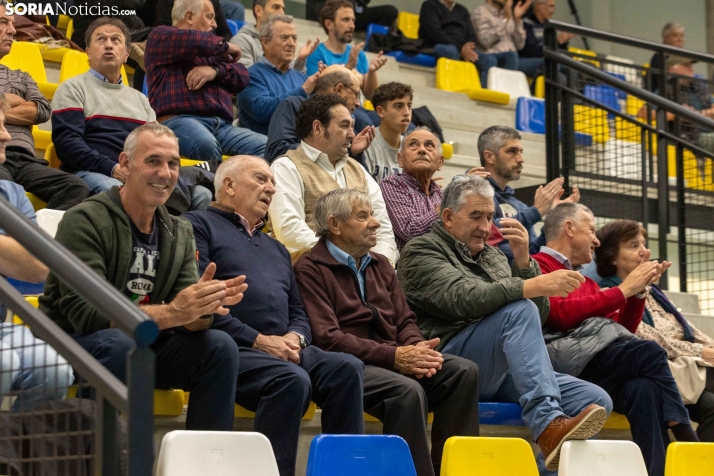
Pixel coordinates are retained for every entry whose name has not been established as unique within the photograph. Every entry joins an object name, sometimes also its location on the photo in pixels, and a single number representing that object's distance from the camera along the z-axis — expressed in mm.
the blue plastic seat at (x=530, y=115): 14616
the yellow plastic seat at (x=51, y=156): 9031
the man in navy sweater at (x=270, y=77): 10673
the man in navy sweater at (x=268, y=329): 6127
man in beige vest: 8267
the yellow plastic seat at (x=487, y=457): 5910
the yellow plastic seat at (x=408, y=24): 18031
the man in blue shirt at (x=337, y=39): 12262
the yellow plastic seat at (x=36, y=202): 8259
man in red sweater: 7797
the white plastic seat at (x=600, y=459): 6418
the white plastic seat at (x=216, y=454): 4993
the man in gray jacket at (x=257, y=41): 11549
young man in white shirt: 10207
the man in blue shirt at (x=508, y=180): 9695
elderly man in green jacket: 7040
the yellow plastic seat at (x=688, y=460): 6639
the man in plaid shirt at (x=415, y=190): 8947
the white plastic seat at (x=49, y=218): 7151
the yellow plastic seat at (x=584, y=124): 11674
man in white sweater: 8633
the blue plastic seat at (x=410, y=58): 15456
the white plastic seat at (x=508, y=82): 15662
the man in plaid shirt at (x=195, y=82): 10116
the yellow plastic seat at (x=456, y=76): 15334
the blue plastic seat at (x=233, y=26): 13842
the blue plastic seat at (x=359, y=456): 5486
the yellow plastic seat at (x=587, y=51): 15338
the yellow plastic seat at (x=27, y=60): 10276
